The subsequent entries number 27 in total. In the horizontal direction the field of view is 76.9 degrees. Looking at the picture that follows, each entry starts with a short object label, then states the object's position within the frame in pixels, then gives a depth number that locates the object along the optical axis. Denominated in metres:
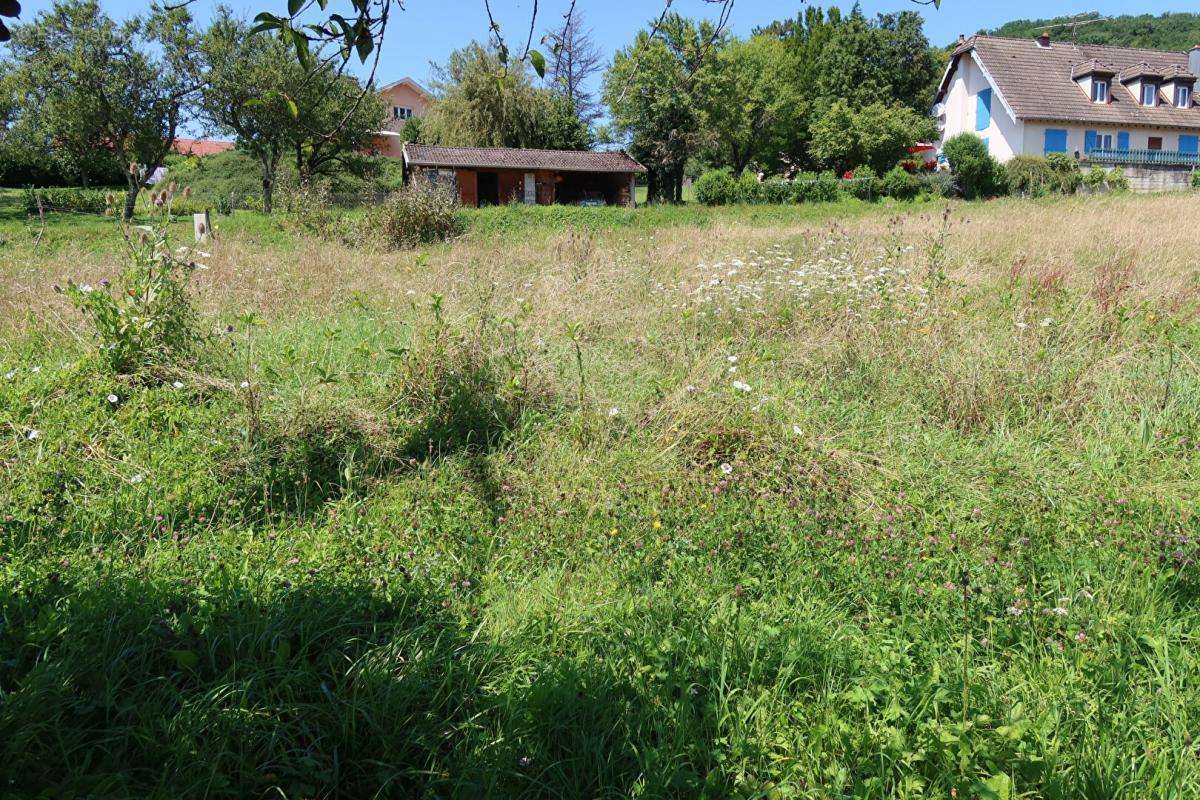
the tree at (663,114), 32.66
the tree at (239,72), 27.20
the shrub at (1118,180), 27.12
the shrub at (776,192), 29.38
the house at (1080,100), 35.06
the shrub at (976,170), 28.77
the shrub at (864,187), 29.28
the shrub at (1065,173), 27.69
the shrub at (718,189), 29.52
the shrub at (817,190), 29.27
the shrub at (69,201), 25.17
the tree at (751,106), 36.12
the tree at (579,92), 42.75
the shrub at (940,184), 29.38
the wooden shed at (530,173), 33.09
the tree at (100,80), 24.16
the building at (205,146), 54.25
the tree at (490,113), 37.41
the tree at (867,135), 36.59
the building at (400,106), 52.59
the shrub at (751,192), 29.42
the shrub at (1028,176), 28.22
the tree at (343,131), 28.24
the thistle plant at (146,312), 4.88
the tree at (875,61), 40.88
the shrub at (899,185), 29.14
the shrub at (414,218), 15.56
